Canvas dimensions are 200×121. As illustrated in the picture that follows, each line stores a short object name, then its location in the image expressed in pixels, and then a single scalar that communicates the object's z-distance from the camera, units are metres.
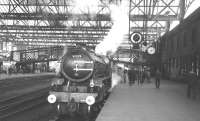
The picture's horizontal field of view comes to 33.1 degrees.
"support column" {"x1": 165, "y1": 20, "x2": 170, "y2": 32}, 44.71
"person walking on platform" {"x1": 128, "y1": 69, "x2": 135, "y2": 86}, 29.88
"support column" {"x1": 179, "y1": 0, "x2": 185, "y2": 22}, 35.10
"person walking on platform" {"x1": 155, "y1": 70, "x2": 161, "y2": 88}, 25.06
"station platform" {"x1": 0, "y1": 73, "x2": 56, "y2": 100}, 23.02
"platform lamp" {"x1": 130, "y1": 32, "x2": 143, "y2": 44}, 13.88
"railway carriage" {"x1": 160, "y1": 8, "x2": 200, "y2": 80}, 25.18
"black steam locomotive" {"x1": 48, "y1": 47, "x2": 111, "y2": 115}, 12.77
